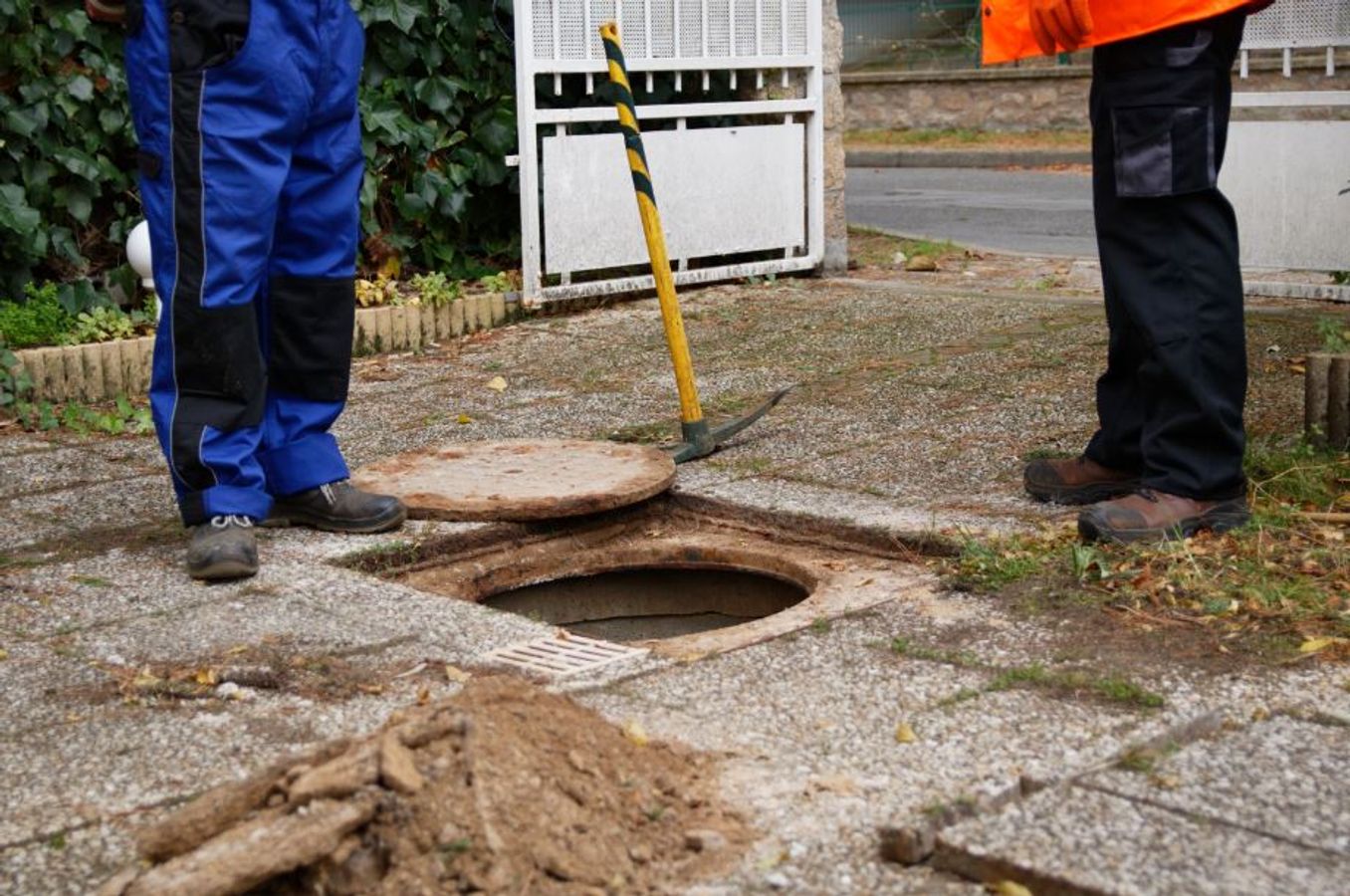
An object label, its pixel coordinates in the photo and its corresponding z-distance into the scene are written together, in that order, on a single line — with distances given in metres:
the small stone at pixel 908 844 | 2.34
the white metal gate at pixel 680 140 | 7.16
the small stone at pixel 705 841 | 2.39
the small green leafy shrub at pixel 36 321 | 5.95
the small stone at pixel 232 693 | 3.07
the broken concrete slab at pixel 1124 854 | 2.21
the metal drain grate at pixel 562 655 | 3.18
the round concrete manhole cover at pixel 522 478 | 4.25
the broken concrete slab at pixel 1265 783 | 2.39
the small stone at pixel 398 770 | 2.23
